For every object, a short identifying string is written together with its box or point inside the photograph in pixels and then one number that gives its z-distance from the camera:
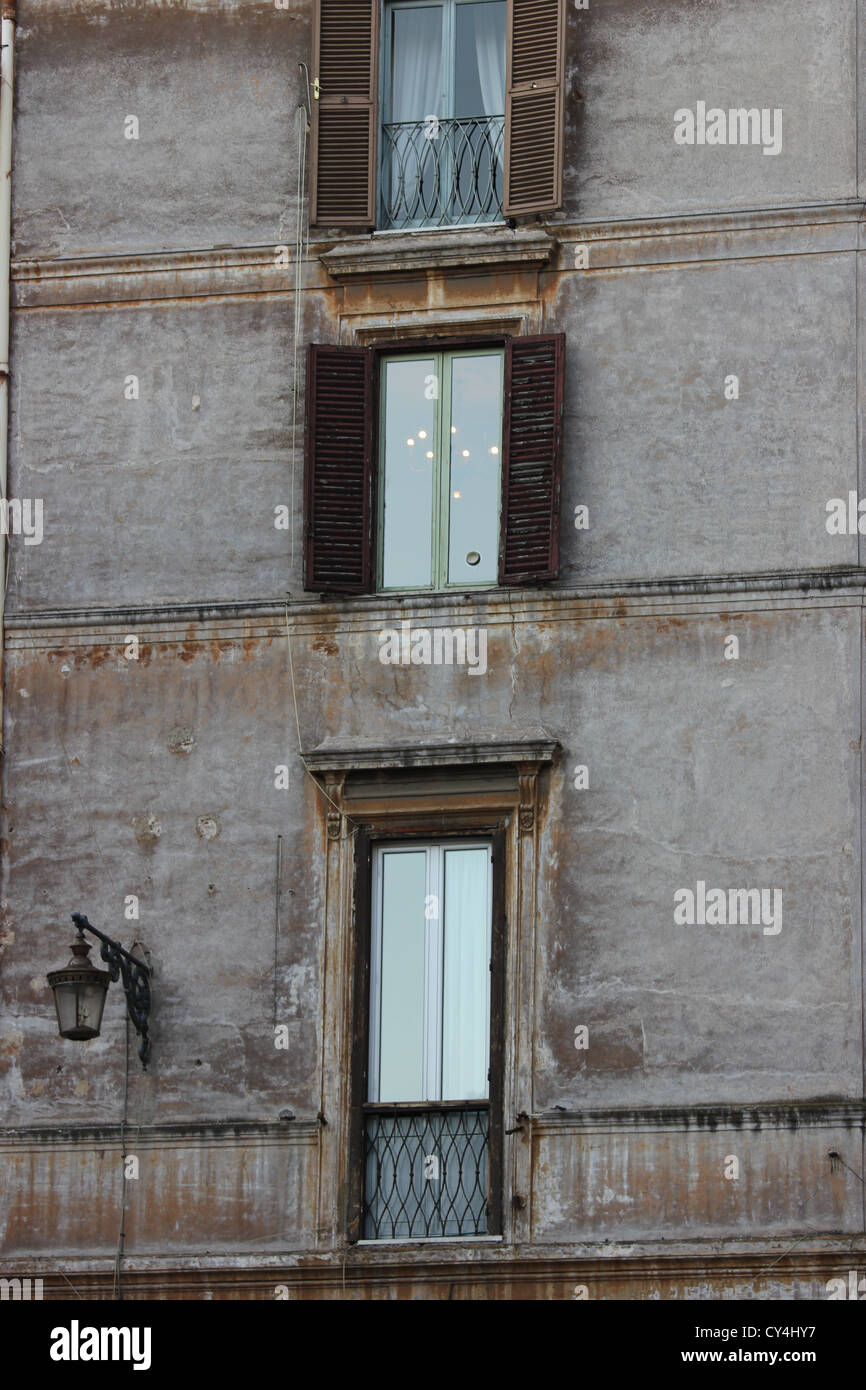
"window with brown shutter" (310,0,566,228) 27.02
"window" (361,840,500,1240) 25.48
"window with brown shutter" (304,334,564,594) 26.39
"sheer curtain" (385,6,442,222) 27.52
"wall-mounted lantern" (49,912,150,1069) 25.14
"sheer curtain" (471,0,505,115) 27.52
